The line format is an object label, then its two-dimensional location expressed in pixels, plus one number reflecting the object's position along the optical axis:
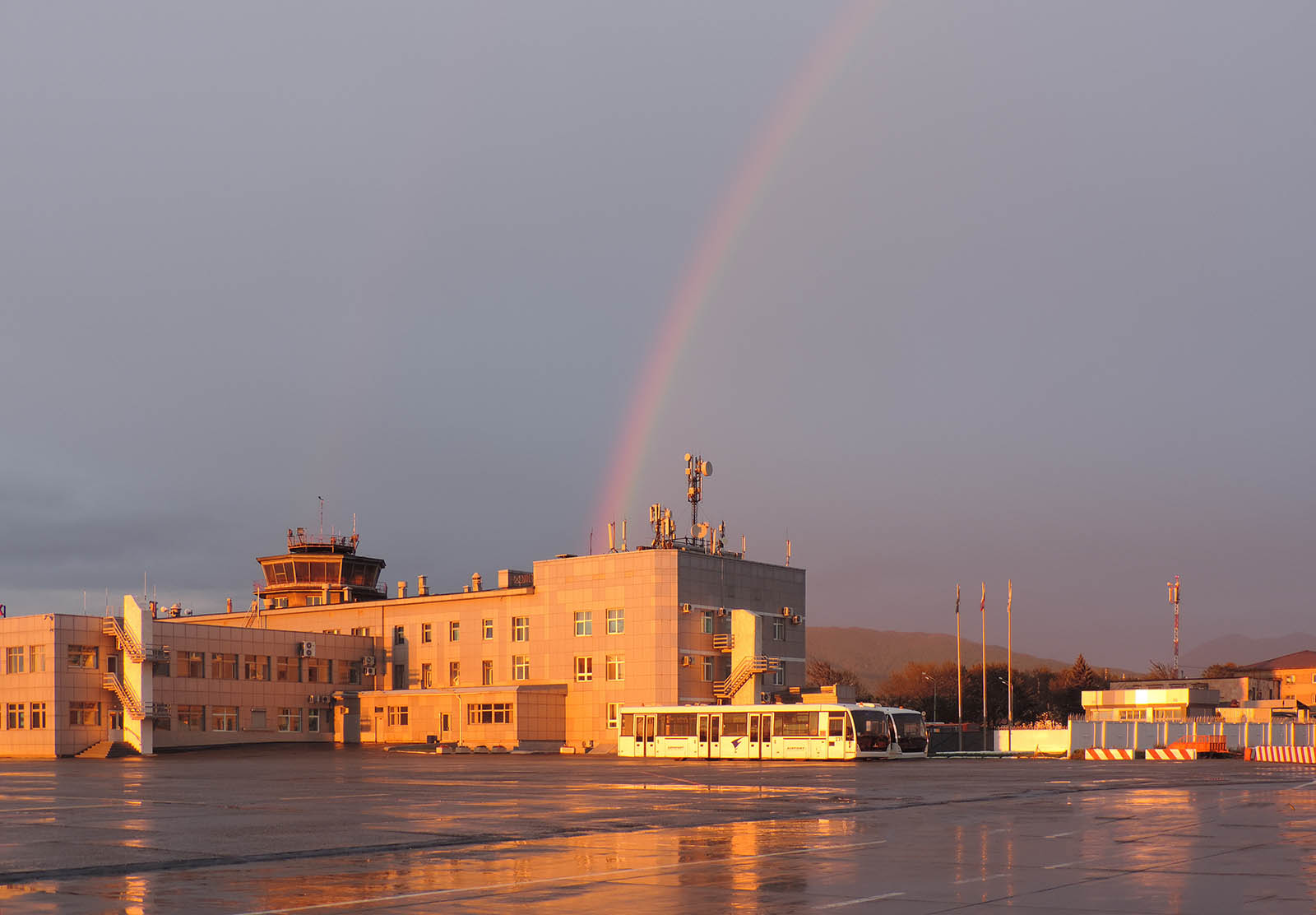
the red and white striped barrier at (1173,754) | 67.69
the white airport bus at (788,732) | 72.06
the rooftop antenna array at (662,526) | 102.94
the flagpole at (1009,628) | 118.56
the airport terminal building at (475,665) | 98.25
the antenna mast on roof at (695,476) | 106.44
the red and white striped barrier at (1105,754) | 70.38
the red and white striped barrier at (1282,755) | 64.50
